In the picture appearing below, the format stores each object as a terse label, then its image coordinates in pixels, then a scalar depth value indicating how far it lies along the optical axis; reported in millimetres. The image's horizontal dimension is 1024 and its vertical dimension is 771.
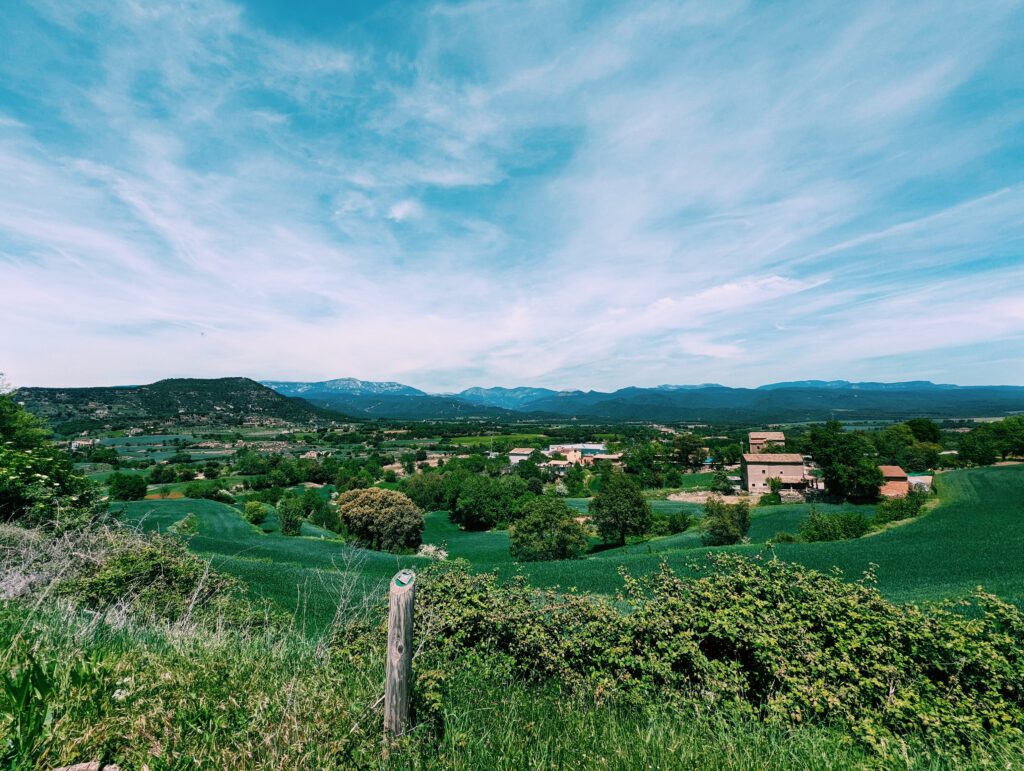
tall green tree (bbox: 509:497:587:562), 34719
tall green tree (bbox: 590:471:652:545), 39094
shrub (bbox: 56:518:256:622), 8711
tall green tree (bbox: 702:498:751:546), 34125
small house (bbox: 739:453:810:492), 58844
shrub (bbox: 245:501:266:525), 48656
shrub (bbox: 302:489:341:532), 51719
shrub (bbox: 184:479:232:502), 58500
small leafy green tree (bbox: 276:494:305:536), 45375
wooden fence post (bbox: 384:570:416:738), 3217
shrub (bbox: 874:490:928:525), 34688
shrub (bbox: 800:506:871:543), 31875
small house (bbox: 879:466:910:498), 49031
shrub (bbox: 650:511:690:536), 42994
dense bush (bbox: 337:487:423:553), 39625
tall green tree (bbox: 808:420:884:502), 47281
